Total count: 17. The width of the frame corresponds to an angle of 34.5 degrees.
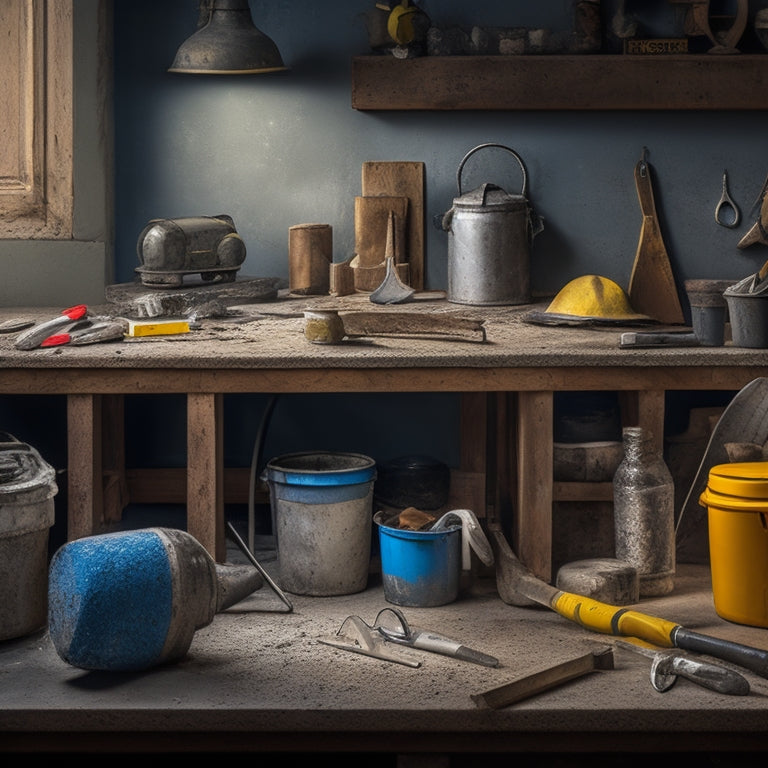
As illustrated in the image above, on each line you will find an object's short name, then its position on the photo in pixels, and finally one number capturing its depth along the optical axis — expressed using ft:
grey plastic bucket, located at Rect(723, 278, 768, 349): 12.03
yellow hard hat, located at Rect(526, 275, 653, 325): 13.50
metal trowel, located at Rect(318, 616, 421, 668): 10.59
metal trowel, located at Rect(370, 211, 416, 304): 14.67
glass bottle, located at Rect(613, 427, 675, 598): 12.26
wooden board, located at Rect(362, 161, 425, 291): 15.79
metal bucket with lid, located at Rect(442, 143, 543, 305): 14.73
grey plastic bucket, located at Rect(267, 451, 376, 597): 12.32
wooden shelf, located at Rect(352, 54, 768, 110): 15.23
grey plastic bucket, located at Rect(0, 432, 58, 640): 10.94
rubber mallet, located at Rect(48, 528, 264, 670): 9.88
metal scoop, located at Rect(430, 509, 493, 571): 11.93
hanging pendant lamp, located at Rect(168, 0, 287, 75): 14.30
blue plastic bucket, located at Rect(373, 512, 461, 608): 12.14
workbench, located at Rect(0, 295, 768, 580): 11.74
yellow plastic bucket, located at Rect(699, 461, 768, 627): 11.25
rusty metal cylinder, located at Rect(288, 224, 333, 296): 15.20
